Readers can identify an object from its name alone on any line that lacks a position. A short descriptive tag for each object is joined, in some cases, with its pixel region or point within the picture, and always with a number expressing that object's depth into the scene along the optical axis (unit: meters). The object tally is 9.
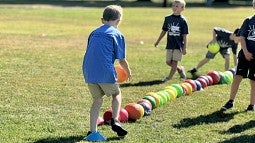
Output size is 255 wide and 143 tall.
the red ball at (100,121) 10.45
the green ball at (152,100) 12.13
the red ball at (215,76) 16.16
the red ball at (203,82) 15.40
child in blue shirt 9.27
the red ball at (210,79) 15.93
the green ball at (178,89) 13.72
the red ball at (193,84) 14.63
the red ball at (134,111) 10.99
